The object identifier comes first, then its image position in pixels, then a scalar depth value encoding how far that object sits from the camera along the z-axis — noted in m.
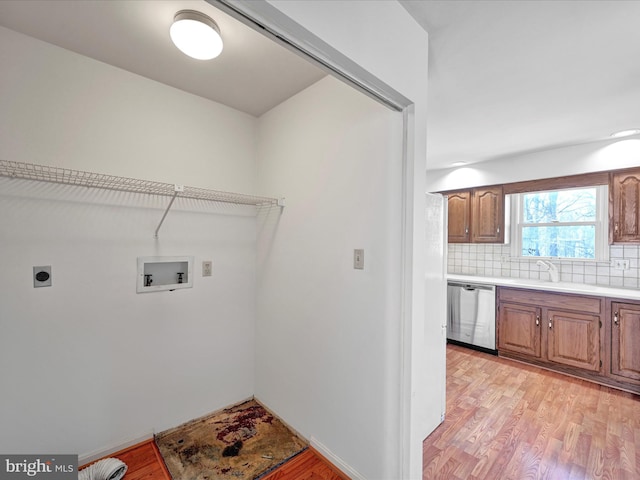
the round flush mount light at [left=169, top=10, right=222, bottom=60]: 1.31
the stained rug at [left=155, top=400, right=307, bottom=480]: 1.61
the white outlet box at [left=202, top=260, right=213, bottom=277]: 2.12
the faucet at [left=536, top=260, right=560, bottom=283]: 3.31
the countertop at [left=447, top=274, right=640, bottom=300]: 2.63
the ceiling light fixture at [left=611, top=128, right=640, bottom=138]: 2.60
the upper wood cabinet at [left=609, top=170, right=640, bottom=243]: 2.67
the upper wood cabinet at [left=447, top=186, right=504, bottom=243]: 3.60
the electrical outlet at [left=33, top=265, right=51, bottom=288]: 1.51
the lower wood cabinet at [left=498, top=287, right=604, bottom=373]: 2.74
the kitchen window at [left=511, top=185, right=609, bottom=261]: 3.12
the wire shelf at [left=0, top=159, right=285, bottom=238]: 1.43
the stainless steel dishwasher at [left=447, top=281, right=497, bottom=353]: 3.40
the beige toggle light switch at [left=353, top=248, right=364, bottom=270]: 1.56
